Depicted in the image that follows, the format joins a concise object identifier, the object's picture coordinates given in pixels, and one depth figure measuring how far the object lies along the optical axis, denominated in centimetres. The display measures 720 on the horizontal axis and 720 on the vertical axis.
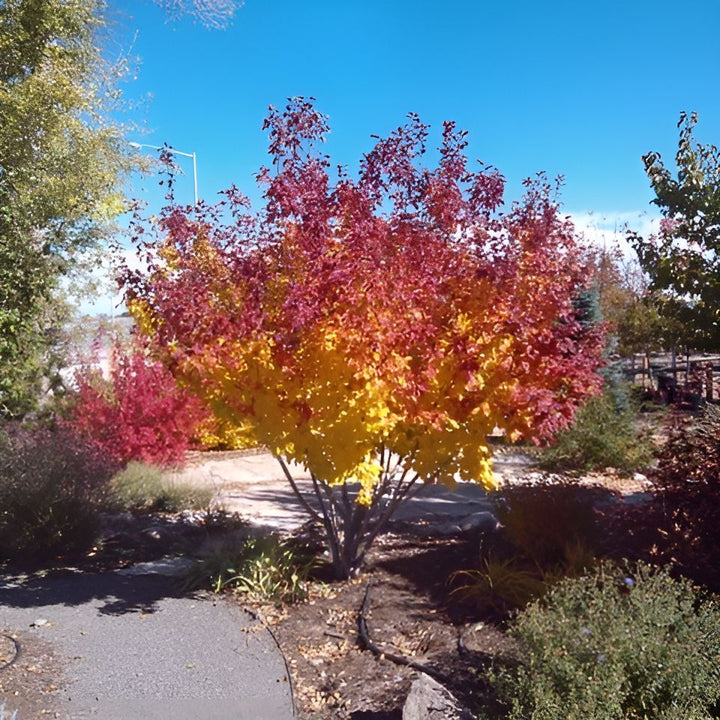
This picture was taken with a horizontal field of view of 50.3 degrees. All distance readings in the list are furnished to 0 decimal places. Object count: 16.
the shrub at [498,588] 500
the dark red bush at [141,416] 993
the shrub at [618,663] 305
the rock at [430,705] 341
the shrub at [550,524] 568
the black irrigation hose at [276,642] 397
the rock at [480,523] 710
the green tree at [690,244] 614
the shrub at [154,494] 840
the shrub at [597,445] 1052
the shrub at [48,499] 657
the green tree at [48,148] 592
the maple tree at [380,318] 464
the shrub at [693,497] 476
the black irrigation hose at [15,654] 440
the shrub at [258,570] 552
